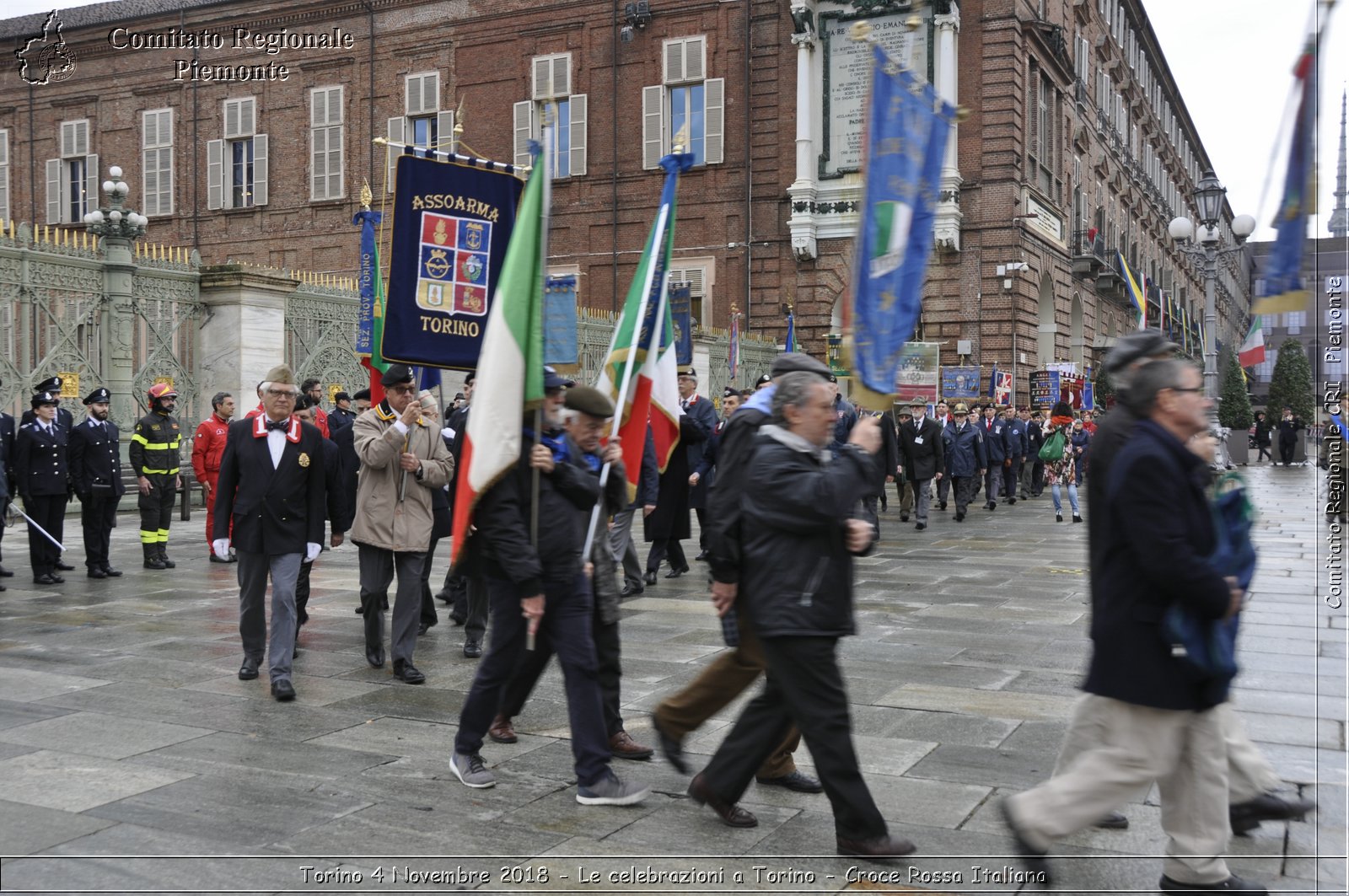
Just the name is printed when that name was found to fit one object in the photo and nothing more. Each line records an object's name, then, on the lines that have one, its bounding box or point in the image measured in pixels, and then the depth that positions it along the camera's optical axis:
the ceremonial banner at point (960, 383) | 26.92
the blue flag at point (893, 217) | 4.77
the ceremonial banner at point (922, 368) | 23.86
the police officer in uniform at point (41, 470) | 11.31
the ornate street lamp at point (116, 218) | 15.86
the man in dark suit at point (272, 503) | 6.91
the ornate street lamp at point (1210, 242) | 17.70
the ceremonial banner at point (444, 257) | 7.36
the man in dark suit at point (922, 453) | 17.02
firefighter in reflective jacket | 11.88
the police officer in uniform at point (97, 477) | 11.41
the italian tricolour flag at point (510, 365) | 4.99
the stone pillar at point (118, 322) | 16.14
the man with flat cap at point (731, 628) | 4.76
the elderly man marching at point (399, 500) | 7.05
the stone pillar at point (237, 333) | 17.06
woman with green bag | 17.88
